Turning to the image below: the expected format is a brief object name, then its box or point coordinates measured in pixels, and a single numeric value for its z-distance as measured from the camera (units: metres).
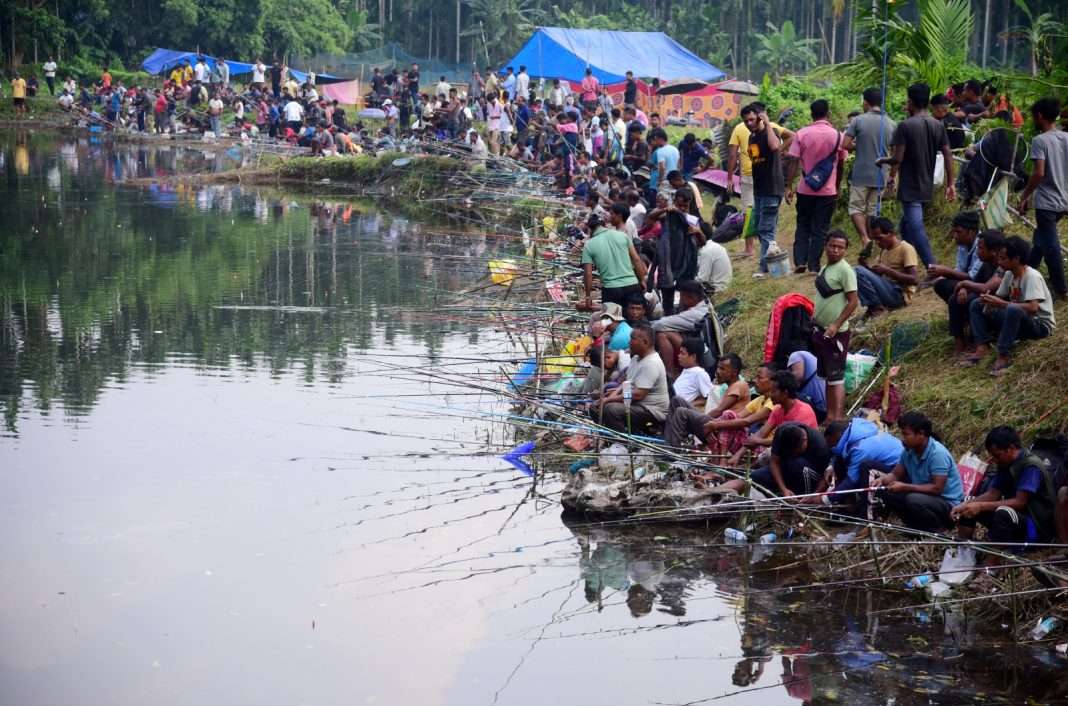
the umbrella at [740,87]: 33.69
